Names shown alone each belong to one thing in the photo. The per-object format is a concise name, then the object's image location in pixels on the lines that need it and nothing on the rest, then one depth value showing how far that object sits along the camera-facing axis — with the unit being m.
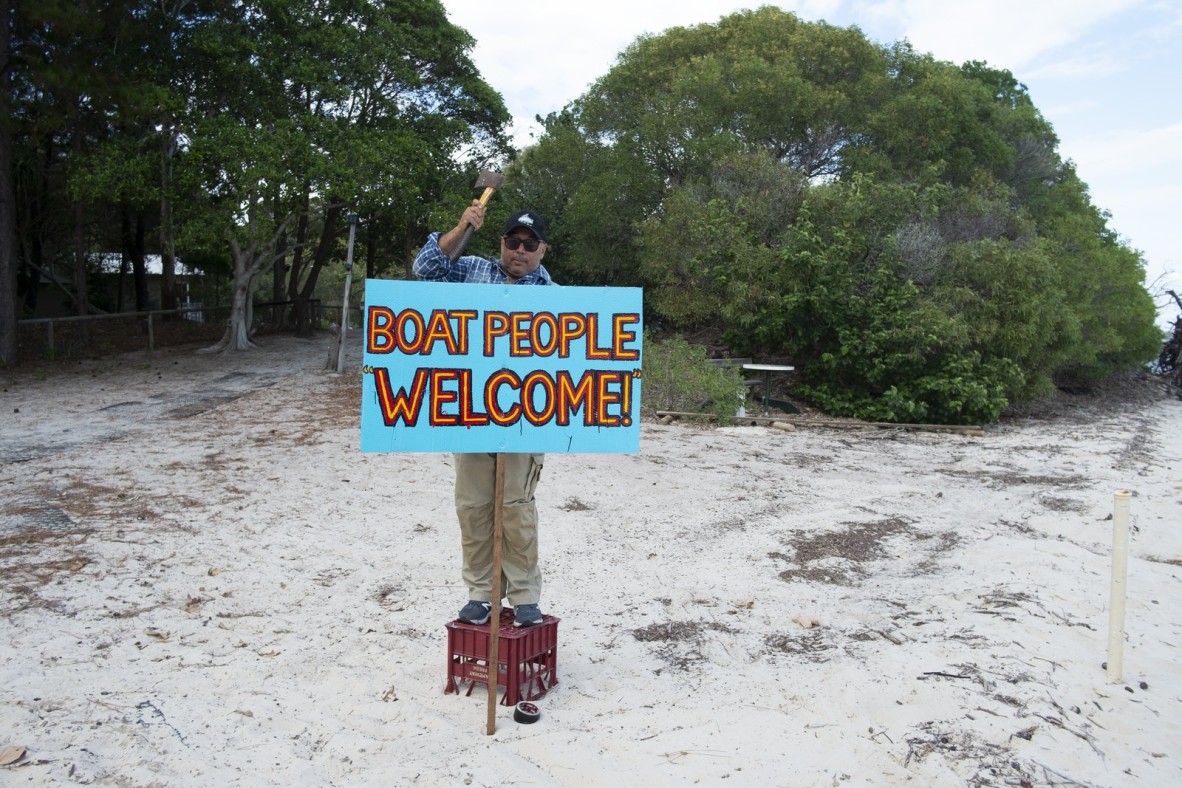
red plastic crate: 3.59
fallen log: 12.62
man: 3.72
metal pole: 16.89
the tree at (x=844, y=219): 15.53
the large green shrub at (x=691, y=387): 12.95
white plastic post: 3.92
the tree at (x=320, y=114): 17.34
